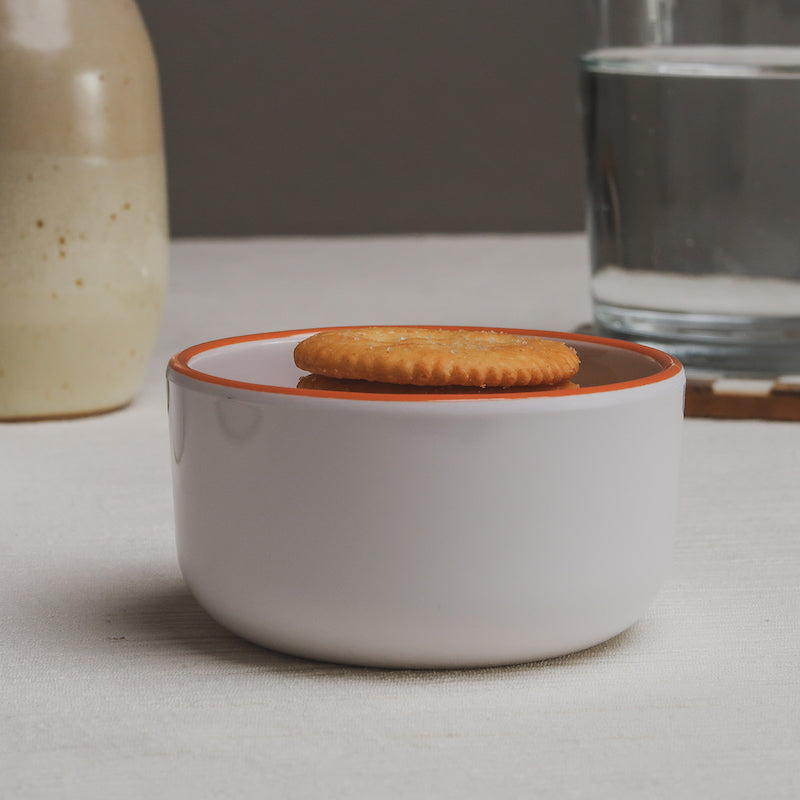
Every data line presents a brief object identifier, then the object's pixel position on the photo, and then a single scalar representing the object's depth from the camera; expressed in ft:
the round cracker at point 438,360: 1.69
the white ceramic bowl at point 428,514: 1.66
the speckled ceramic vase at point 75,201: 2.25
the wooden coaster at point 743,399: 2.37
